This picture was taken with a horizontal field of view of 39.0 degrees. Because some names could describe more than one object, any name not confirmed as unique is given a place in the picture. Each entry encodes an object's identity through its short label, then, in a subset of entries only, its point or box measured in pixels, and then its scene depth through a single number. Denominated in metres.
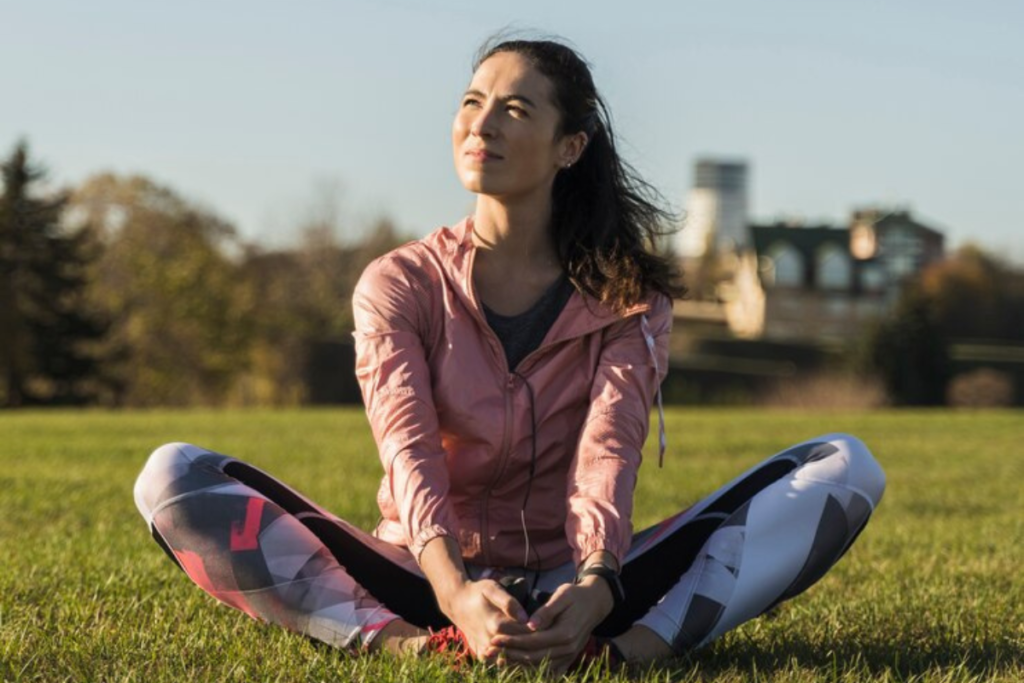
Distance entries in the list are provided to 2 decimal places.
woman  3.42
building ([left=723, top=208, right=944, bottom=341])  64.75
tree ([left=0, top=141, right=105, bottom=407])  43.19
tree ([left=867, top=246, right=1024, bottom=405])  36.34
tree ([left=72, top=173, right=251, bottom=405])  44.62
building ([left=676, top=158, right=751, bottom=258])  164.25
